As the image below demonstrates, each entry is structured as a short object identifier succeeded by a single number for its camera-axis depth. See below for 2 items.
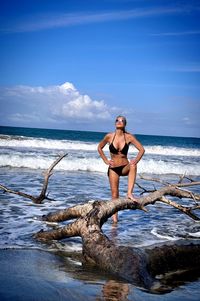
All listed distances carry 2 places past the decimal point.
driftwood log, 3.56
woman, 6.00
